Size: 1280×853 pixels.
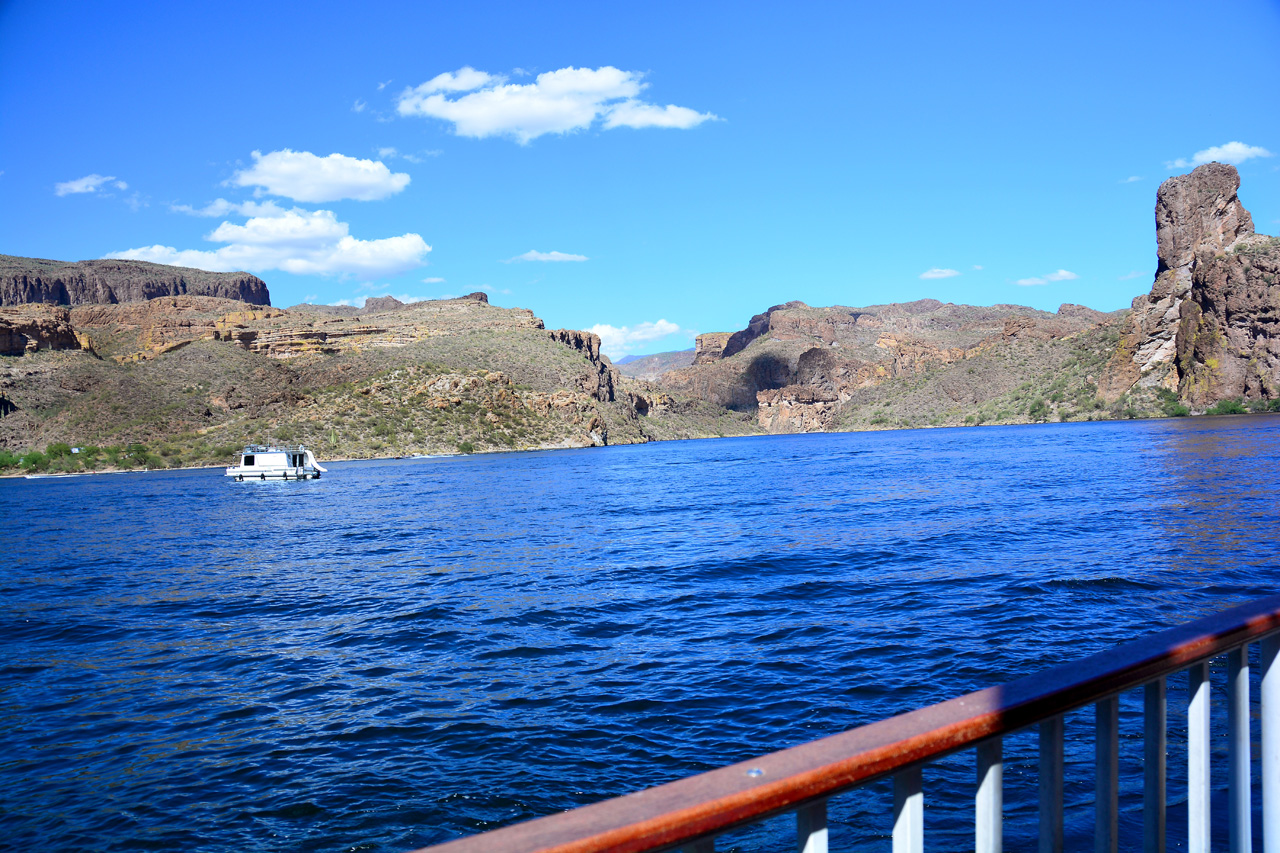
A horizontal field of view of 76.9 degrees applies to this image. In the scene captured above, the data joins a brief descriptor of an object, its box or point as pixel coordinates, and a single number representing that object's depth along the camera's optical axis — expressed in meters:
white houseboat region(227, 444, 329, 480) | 70.00
